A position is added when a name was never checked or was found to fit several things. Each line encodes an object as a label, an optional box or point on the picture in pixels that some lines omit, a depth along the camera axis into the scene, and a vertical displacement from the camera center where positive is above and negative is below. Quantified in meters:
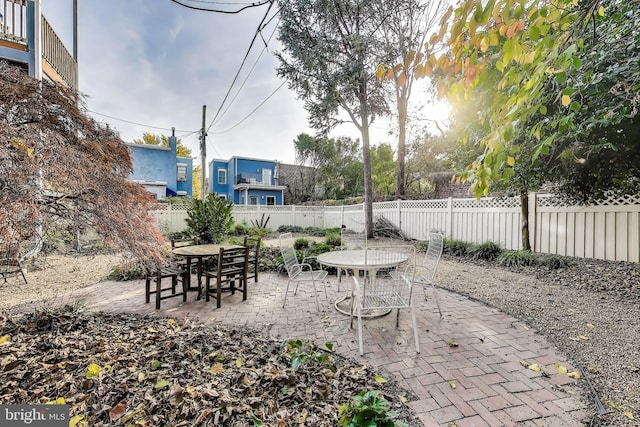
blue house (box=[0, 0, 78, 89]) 5.39 +3.51
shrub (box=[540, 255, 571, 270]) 5.17 -1.06
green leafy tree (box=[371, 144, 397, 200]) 17.08 +1.95
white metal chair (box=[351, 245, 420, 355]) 2.56 -0.87
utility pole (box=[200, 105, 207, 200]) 12.09 +2.86
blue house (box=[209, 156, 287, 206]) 21.55 +2.38
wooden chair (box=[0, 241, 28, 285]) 2.27 -0.61
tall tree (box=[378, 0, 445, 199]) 8.95 +6.38
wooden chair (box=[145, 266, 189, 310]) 3.45 -0.90
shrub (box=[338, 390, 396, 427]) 1.44 -1.12
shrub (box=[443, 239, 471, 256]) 7.16 -1.07
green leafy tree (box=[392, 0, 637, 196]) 1.05 +0.66
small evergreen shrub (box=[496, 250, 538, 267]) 5.66 -1.09
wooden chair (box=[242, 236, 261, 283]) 4.42 -1.11
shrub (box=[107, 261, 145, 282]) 5.02 -1.23
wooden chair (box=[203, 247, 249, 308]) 3.77 -0.86
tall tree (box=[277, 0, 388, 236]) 9.08 +5.27
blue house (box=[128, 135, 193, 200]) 16.33 +2.59
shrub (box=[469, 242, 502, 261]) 6.49 -1.06
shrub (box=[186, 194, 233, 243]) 6.98 -0.29
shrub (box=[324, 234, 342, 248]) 7.97 -0.98
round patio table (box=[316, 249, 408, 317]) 2.87 -0.61
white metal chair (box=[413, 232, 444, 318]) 3.16 -0.63
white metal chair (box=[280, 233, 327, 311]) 3.61 -0.81
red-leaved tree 1.95 +0.30
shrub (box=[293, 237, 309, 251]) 7.44 -0.99
